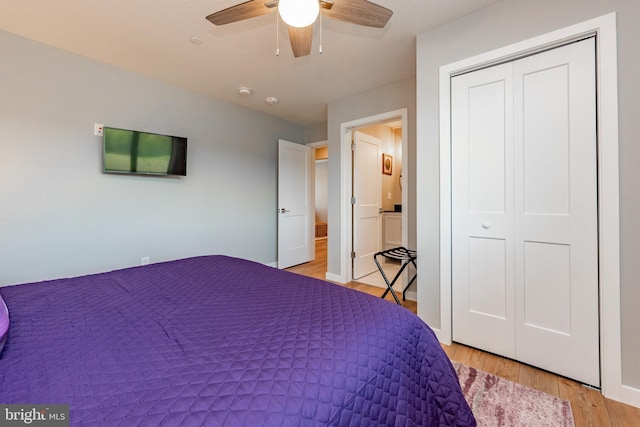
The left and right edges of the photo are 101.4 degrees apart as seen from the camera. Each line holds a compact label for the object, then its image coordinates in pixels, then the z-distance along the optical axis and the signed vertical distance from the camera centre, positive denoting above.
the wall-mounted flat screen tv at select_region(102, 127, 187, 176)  2.56 +0.65
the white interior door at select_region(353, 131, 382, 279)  3.59 +0.18
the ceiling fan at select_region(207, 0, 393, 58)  1.26 +1.12
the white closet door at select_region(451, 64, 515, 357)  1.81 +0.03
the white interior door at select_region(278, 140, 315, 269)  4.11 +0.16
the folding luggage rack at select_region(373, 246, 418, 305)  2.50 -0.40
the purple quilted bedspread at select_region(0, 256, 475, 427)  0.57 -0.40
